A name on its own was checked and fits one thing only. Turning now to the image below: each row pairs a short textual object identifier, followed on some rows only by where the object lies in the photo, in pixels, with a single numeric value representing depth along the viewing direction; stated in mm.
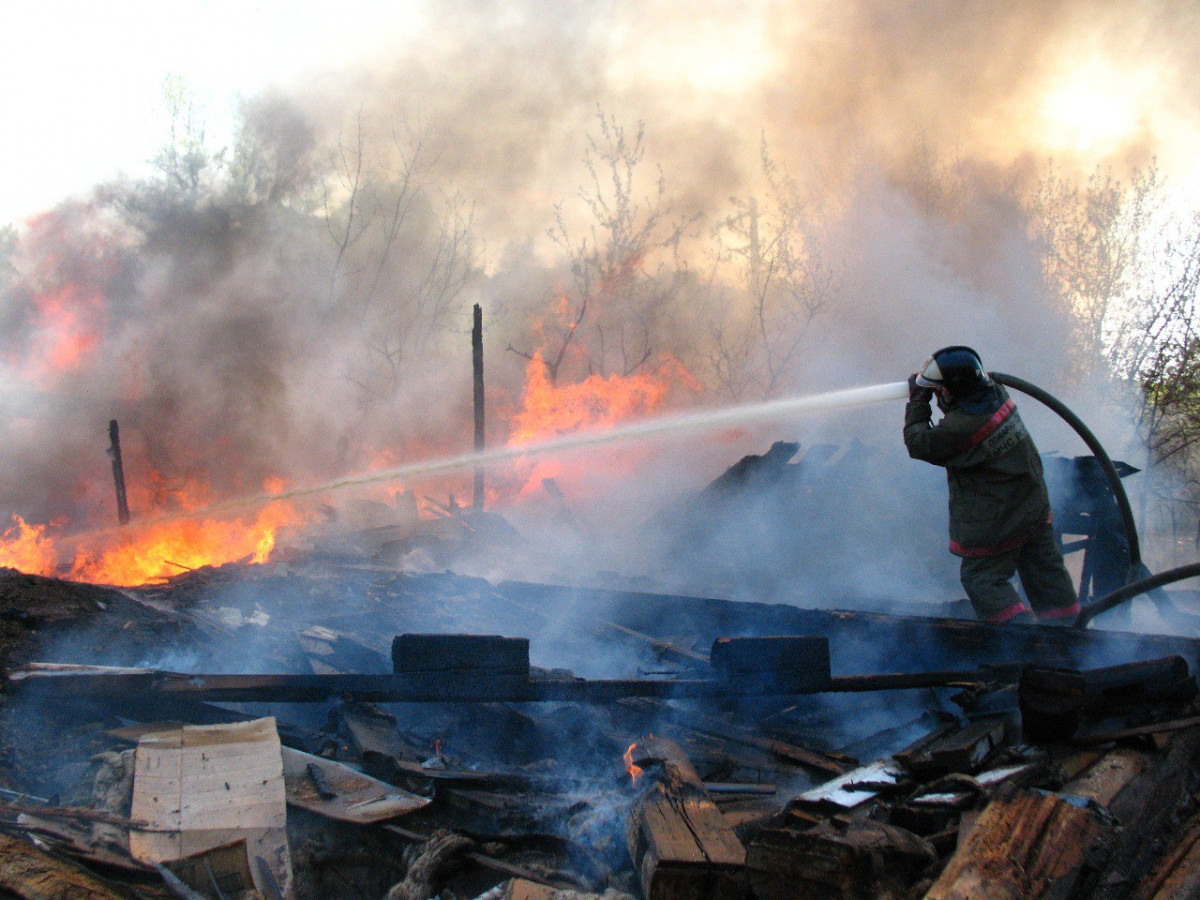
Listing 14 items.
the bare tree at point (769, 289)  18406
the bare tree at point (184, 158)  20641
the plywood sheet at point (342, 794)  2953
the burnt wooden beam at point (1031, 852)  1936
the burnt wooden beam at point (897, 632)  3885
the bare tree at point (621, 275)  20219
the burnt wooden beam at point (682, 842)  2361
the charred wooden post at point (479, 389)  13531
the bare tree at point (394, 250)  21188
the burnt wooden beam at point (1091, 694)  2918
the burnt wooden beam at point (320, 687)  3564
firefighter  4812
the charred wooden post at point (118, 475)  13930
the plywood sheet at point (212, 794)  2723
